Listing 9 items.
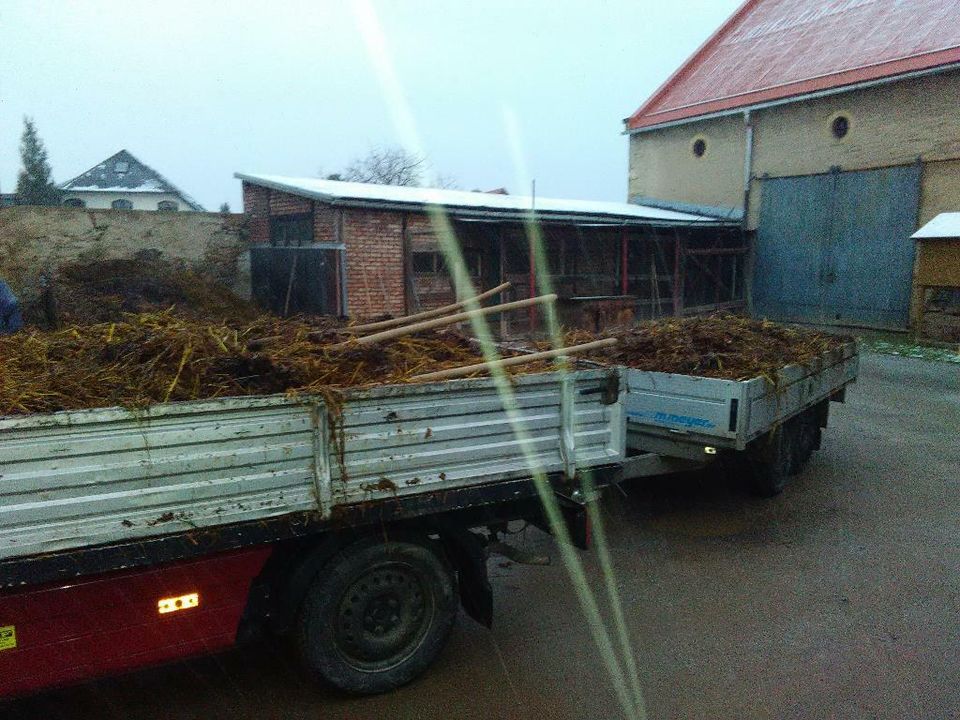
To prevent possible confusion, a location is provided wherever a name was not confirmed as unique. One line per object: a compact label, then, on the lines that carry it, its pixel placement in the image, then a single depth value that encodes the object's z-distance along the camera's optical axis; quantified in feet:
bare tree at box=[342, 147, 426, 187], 122.21
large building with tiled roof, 59.21
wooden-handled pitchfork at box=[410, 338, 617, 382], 12.20
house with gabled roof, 148.15
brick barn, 44.60
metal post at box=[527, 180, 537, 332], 51.26
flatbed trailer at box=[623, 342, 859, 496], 18.21
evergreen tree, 150.20
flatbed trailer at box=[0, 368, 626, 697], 9.10
